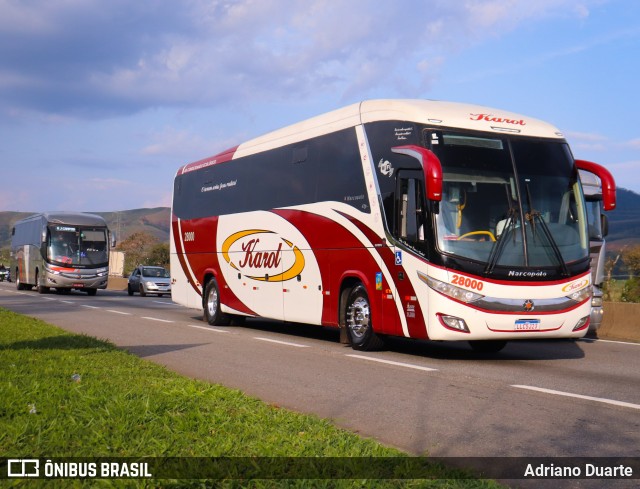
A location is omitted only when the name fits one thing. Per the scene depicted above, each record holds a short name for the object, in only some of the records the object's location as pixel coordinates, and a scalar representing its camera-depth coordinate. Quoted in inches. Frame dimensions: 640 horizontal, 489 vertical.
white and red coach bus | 469.1
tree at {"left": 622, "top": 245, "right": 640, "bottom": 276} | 1410.4
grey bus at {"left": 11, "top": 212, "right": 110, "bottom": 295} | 1630.2
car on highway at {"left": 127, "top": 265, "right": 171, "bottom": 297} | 1665.5
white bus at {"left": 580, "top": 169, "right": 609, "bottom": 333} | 593.6
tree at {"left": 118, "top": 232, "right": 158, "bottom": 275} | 4543.6
